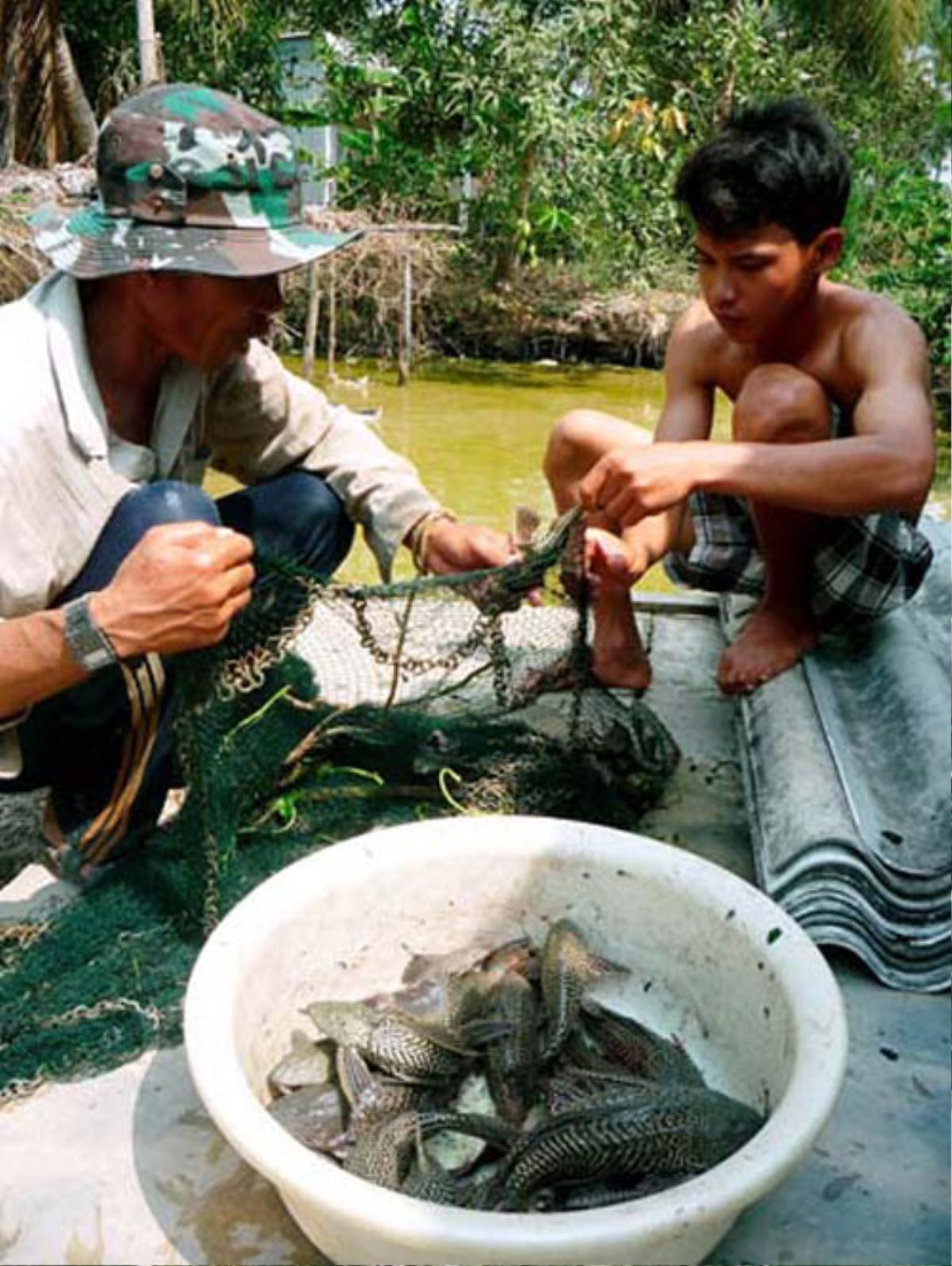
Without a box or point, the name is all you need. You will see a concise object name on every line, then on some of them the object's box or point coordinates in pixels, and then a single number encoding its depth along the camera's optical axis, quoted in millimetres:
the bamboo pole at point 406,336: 11414
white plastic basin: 1341
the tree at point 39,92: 11891
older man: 1903
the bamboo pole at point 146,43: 9578
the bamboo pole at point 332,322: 10906
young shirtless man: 2408
